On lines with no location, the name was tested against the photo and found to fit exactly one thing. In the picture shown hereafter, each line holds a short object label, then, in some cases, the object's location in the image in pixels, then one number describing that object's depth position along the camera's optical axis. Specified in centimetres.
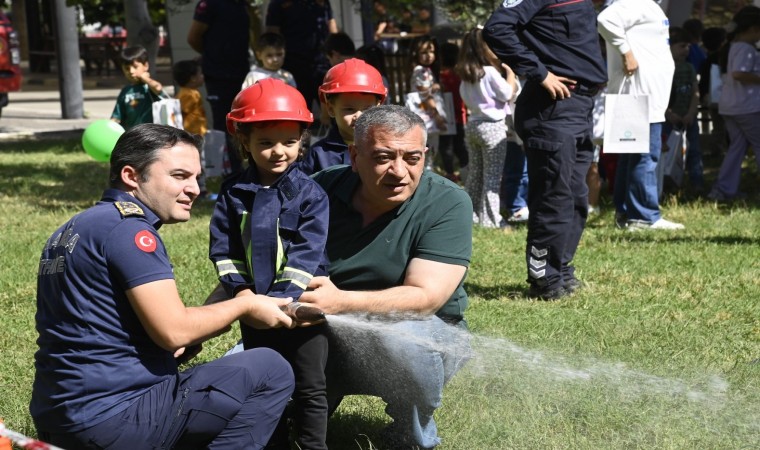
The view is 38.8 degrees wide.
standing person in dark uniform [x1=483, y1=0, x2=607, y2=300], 638
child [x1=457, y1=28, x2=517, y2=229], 916
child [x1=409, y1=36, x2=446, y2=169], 1054
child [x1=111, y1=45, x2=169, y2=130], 988
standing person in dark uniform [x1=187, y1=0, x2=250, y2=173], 1063
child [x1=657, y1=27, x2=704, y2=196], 1049
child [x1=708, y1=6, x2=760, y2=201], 998
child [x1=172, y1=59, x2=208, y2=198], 1059
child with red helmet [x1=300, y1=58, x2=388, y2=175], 485
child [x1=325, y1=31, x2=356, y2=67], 1059
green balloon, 805
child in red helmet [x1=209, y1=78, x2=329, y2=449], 372
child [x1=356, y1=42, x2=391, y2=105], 1137
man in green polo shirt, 382
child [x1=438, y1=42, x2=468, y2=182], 1129
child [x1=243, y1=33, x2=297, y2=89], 1001
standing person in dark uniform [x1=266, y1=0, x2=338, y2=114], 1119
